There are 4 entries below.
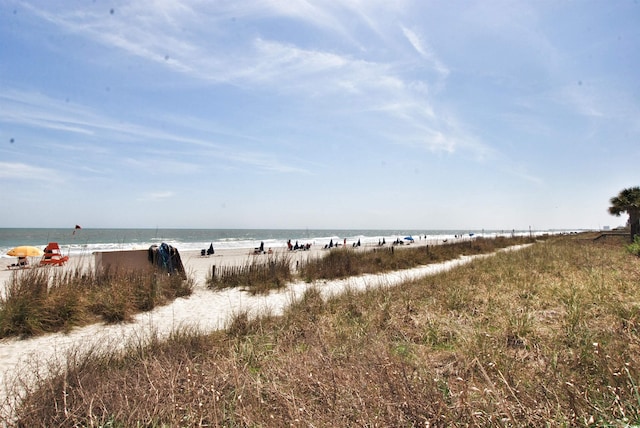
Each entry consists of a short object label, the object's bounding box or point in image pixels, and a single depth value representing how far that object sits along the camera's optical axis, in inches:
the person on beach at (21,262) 649.1
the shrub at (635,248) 541.8
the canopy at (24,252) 640.4
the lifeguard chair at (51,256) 596.2
